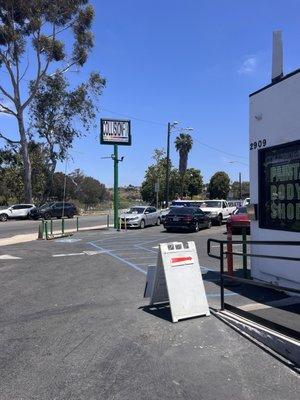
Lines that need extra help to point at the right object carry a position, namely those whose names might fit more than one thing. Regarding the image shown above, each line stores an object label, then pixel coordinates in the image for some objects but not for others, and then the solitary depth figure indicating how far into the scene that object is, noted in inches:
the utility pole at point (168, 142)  2114.9
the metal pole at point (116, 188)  1270.9
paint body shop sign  382.9
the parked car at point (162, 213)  1474.7
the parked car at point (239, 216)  950.9
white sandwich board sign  301.0
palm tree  3345.2
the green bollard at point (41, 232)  993.5
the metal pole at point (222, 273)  312.2
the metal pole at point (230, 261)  414.7
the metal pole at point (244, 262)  417.8
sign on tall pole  1309.8
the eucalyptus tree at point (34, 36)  1851.6
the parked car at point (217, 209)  1362.0
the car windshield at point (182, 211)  1167.9
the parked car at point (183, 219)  1152.8
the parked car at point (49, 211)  1930.4
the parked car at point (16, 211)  1936.5
